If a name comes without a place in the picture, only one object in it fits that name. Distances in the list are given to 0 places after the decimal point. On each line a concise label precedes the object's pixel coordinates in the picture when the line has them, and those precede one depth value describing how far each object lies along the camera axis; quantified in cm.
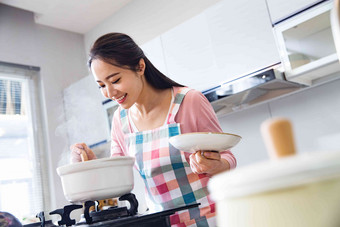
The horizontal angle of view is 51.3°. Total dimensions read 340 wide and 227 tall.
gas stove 85
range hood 197
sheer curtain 315
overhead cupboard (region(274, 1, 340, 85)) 183
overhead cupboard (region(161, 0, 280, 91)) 209
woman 122
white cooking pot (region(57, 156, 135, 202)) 98
